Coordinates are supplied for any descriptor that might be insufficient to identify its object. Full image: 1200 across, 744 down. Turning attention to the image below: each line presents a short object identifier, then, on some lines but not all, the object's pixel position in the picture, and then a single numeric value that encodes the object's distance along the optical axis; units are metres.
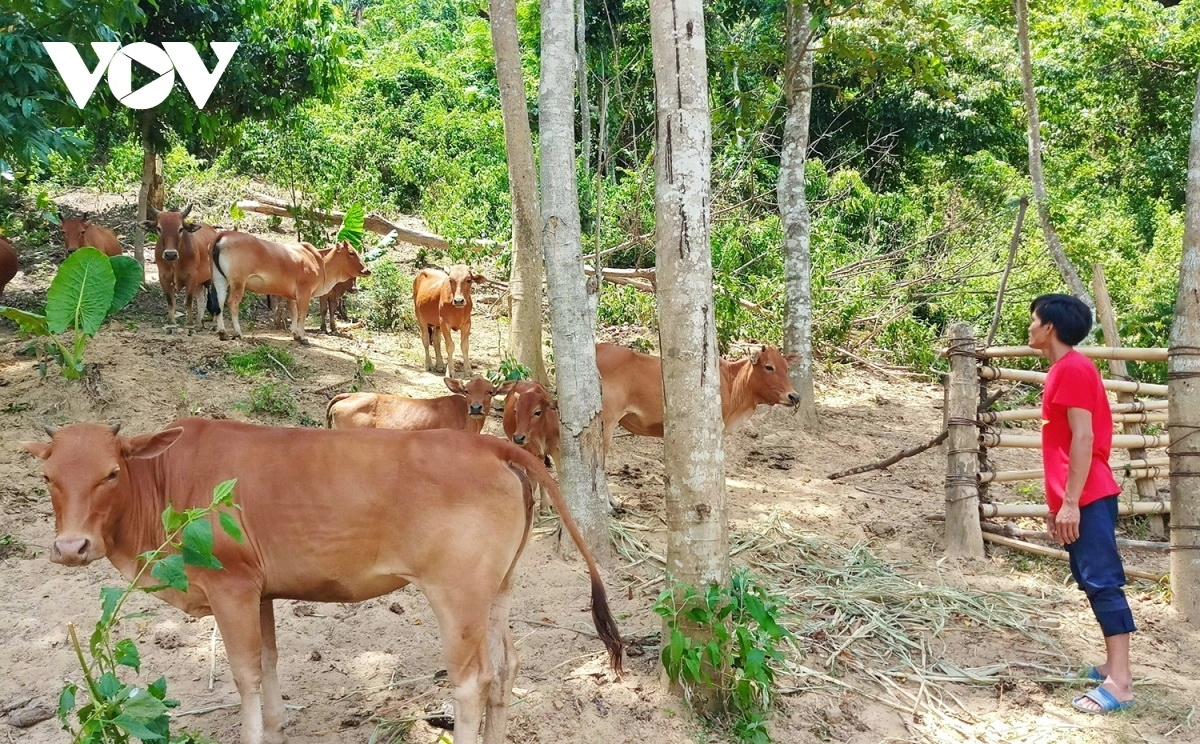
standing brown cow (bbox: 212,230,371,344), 11.13
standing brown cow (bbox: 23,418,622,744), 4.21
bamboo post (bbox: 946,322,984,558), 7.38
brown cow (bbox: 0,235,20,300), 10.43
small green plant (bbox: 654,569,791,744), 4.54
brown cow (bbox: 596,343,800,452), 9.00
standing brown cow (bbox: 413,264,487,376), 11.46
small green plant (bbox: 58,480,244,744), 3.50
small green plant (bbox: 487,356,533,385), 8.72
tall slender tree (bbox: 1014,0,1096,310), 12.47
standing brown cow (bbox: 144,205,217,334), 10.90
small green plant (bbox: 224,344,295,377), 9.88
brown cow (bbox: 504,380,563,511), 7.93
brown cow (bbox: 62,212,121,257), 11.62
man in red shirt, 5.03
